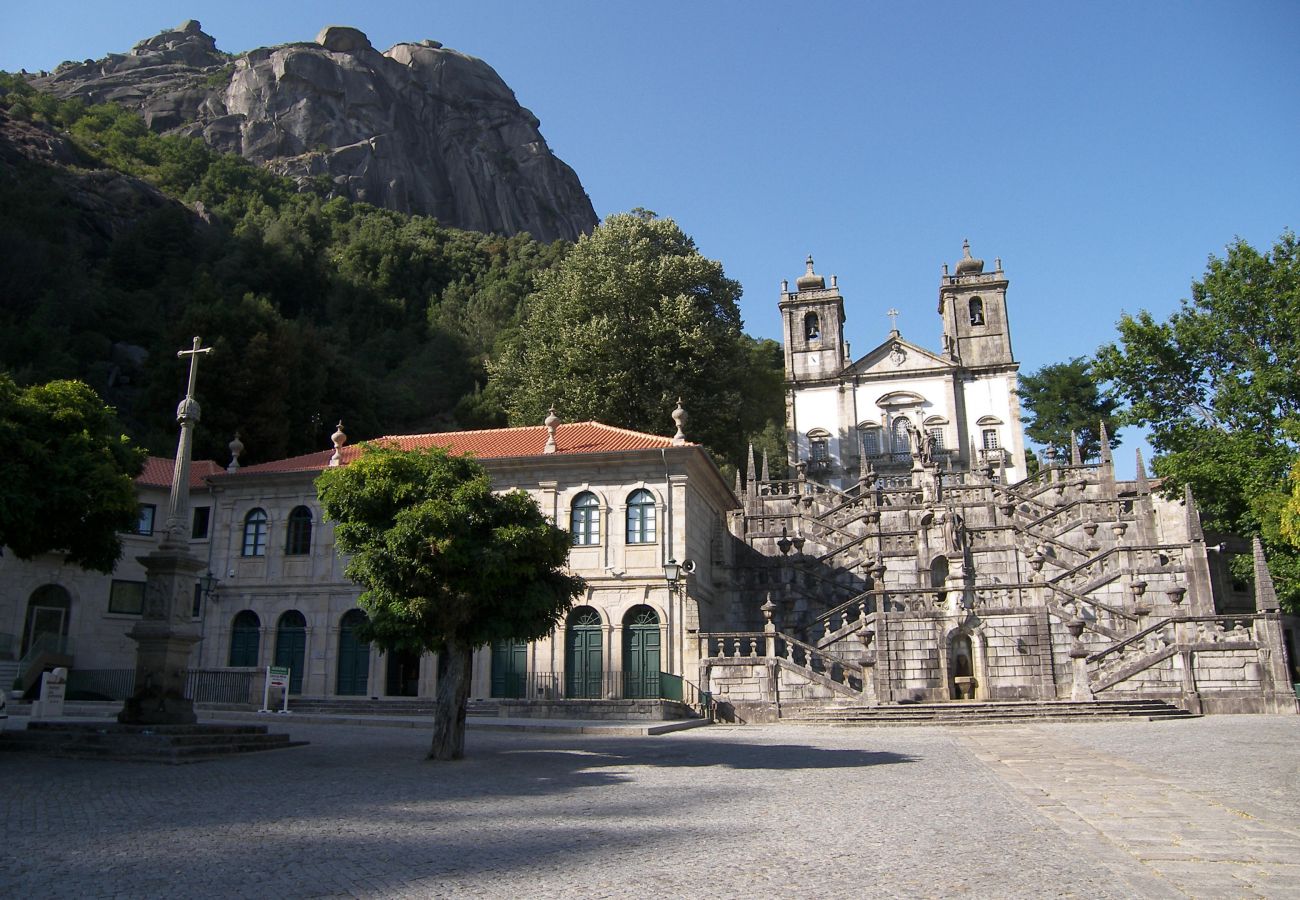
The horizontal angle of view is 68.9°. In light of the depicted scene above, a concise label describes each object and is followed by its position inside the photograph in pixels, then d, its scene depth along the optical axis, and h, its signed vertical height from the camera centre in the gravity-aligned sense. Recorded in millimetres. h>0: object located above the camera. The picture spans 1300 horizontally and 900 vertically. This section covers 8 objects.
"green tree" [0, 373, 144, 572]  14539 +2928
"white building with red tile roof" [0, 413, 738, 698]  25750 +2257
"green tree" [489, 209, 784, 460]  39750 +13147
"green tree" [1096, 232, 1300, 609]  27062 +8001
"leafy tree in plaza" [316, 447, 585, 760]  13453 +1374
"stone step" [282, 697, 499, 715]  24312 -1318
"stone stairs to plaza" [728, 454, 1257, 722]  22562 +2507
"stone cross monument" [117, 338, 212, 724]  14039 +286
